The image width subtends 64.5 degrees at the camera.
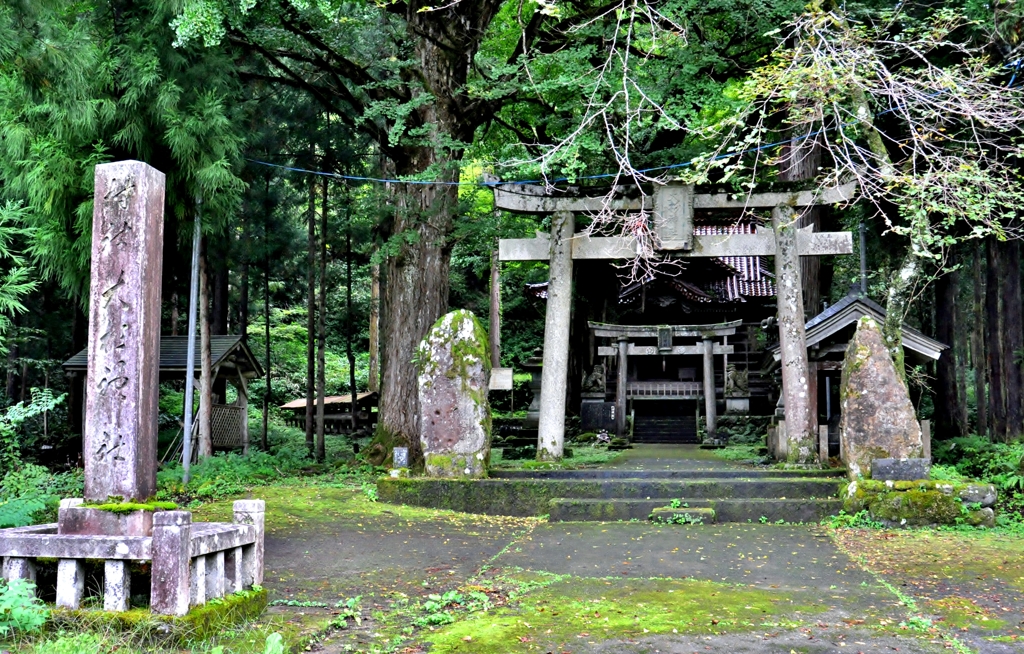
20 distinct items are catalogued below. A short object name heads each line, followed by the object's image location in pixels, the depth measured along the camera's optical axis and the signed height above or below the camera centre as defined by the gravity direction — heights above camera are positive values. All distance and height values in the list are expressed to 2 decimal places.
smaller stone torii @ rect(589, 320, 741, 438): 22.11 +1.22
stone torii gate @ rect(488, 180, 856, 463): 13.45 +2.47
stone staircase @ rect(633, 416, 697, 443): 25.31 -1.26
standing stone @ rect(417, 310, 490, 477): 11.62 -0.23
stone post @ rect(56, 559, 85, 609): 5.09 -1.21
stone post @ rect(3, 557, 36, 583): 5.20 -1.14
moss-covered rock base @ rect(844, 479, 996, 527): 9.97 -1.41
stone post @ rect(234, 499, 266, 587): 5.75 -1.09
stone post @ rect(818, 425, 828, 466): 12.87 -0.88
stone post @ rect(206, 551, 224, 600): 5.30 -1.21
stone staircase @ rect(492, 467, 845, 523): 10.66 -1.47
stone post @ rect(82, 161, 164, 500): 5.75 +0.39
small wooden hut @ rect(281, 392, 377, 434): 28.30 -0.78
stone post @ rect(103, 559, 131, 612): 5.01 -1.20
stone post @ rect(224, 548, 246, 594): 5.54 -1.22
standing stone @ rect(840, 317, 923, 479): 10.78 -0.32
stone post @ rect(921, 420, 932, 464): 12.40 -0.75
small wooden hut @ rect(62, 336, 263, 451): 18.19 +0.43
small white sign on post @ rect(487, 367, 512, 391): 12.41 +0.16
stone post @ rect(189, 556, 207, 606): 5.03 -1.19
